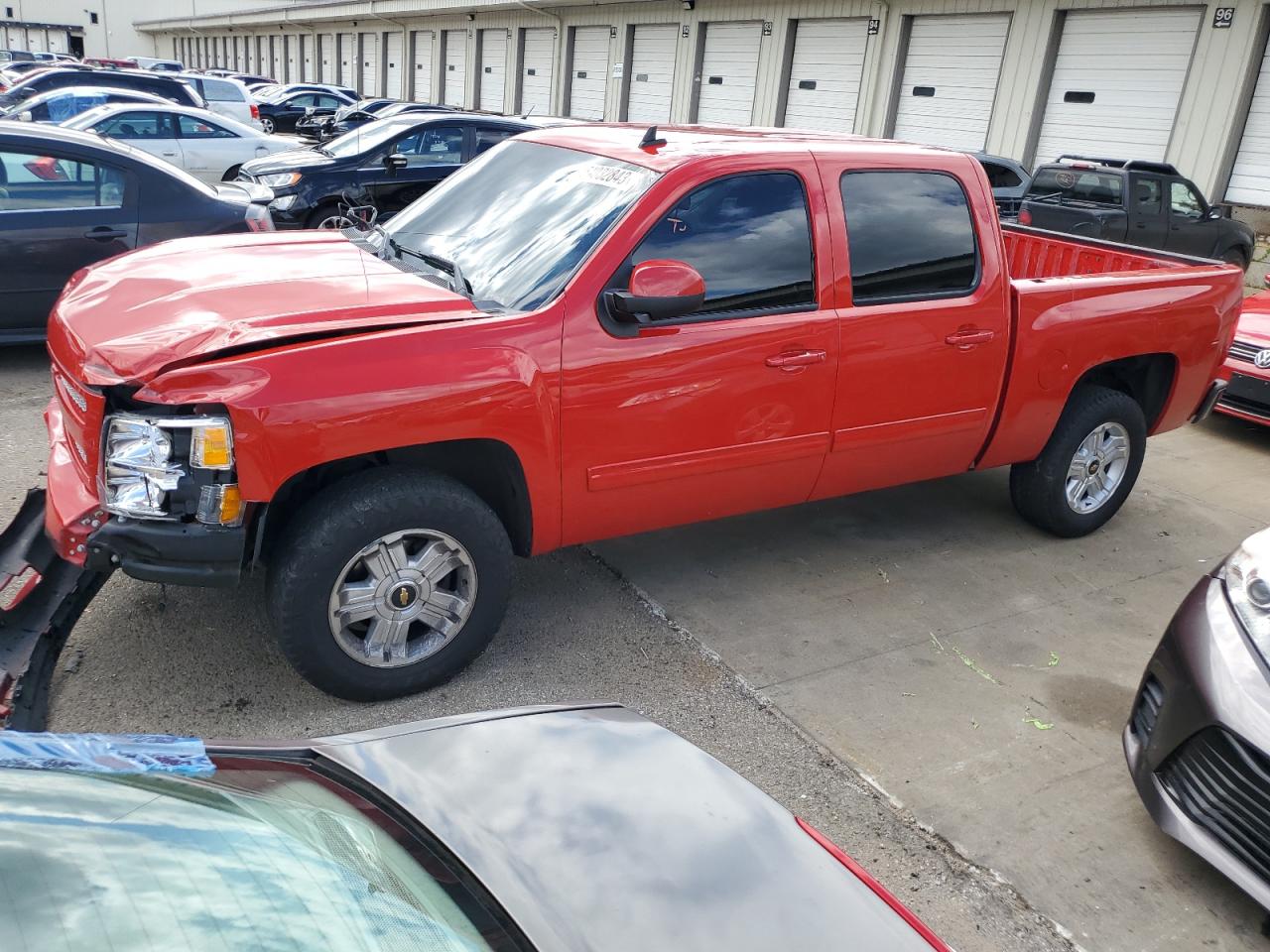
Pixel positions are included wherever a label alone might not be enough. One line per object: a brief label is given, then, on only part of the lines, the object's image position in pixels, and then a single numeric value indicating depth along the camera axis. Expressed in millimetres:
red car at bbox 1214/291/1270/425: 7230
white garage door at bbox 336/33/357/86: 44844
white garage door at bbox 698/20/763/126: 23328
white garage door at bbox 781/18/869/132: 21016
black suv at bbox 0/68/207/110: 18031
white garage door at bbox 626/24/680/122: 25719
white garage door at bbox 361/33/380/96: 42562
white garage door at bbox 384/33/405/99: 40000
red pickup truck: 3098
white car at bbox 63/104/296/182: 13594
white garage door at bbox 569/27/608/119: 28203
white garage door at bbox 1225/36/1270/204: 15078
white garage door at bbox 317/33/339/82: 47000
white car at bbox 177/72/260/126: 20734
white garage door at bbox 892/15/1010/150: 18562
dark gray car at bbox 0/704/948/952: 1318
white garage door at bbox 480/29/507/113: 33016
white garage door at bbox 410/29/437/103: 37562
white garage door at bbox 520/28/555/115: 30578
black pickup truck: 12414
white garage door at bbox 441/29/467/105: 35159
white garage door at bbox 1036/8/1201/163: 15945
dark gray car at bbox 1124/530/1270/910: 2783
